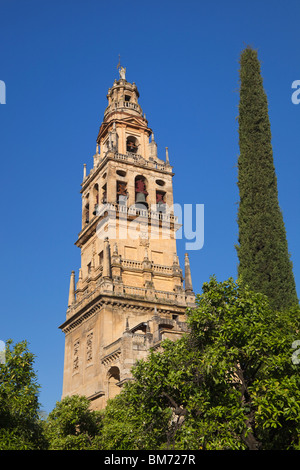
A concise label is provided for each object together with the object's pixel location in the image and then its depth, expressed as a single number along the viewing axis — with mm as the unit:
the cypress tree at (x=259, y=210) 25203
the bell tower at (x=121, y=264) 40656
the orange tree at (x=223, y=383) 17828
